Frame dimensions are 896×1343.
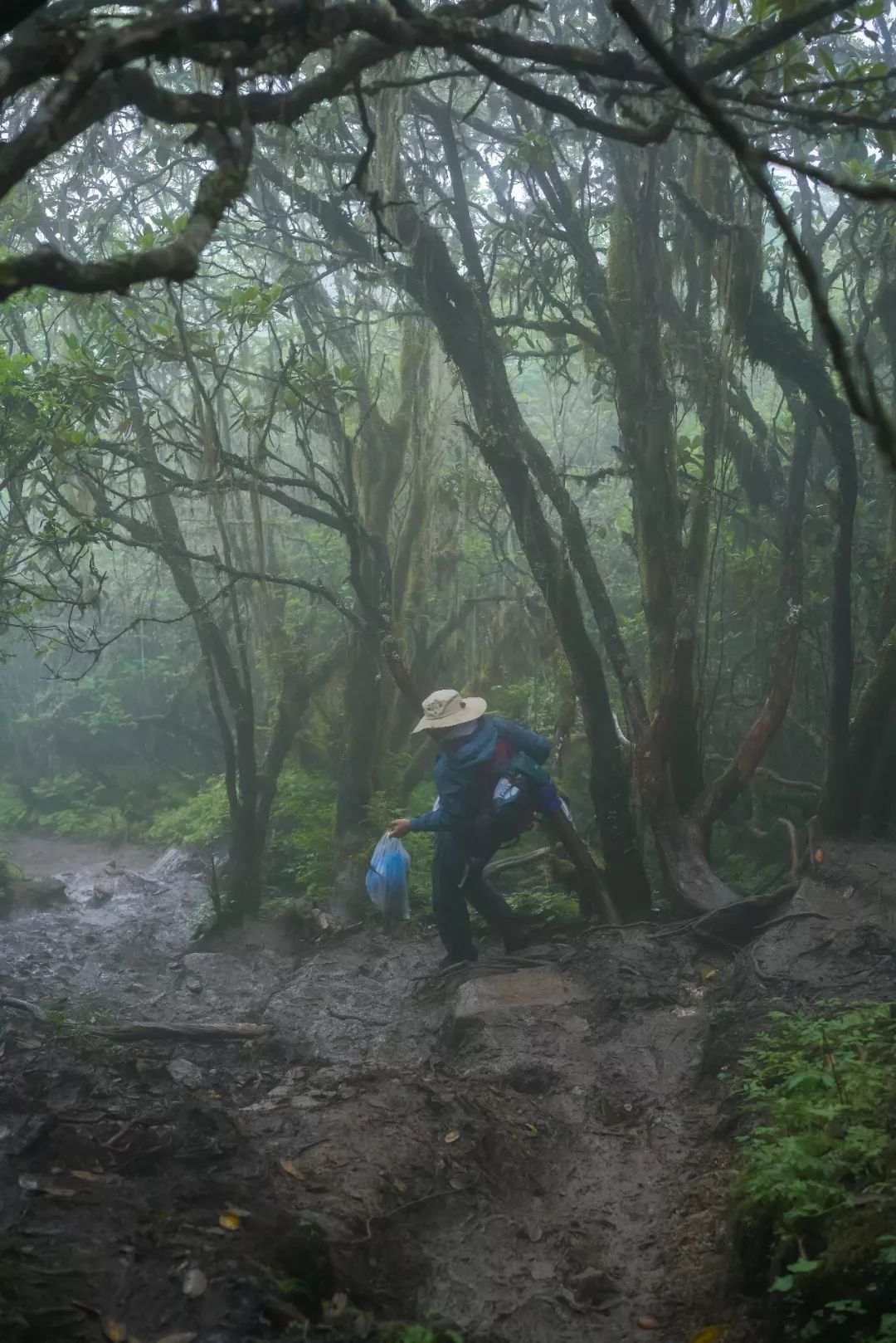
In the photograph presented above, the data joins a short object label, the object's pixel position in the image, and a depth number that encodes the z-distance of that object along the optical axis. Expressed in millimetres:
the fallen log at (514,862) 8922
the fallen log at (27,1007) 6809
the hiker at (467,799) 7621
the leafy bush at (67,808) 13914
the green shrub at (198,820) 12375
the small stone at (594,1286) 3973
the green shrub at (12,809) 14211
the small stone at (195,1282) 3330
